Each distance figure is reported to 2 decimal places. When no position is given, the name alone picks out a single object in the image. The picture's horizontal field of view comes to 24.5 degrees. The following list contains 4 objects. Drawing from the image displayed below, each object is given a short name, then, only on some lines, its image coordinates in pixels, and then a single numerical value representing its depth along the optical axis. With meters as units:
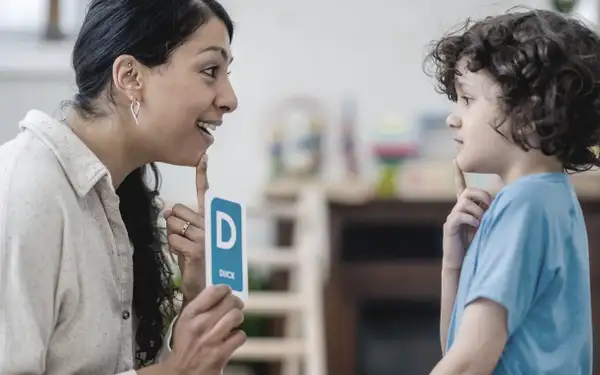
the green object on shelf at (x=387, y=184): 3.93
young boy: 1.47
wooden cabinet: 3.97
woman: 1.59
